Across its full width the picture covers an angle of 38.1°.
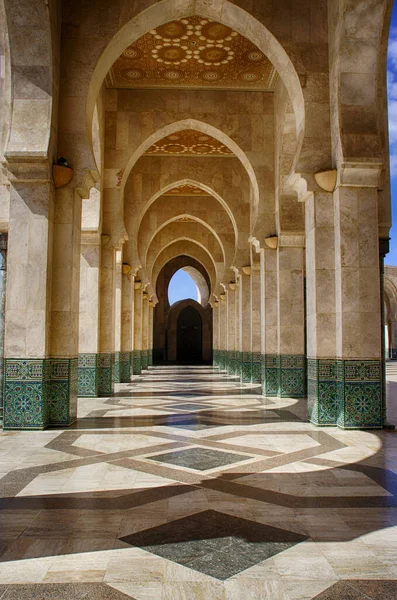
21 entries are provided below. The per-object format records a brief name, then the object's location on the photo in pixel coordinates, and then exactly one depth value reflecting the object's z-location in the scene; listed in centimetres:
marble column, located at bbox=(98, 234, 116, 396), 934
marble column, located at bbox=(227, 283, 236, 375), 1658
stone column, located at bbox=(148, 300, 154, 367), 2208
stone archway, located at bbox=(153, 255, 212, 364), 2805
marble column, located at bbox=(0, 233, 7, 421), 580
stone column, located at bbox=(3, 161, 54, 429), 560
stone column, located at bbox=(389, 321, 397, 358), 2912
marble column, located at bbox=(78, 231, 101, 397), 909
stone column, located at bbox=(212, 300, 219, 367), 2227
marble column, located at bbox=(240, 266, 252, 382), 1299
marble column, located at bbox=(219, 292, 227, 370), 1936
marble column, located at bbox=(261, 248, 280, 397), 955
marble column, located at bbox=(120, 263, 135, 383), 1298
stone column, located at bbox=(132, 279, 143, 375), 1638
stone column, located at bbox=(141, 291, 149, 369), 1958
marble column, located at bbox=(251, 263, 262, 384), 1186
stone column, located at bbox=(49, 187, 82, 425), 585
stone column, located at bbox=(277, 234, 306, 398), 903
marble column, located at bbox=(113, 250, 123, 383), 1267
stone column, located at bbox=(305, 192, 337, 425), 593
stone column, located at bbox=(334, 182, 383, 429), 568
